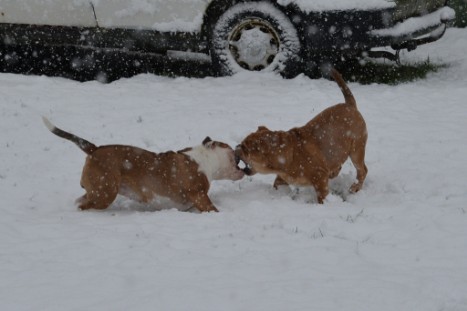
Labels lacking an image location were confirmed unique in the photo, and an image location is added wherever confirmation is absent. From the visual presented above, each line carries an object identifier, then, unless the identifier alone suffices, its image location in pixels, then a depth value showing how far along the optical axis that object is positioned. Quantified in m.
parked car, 14.60
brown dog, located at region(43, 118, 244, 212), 9.74
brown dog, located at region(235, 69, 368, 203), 10.09
